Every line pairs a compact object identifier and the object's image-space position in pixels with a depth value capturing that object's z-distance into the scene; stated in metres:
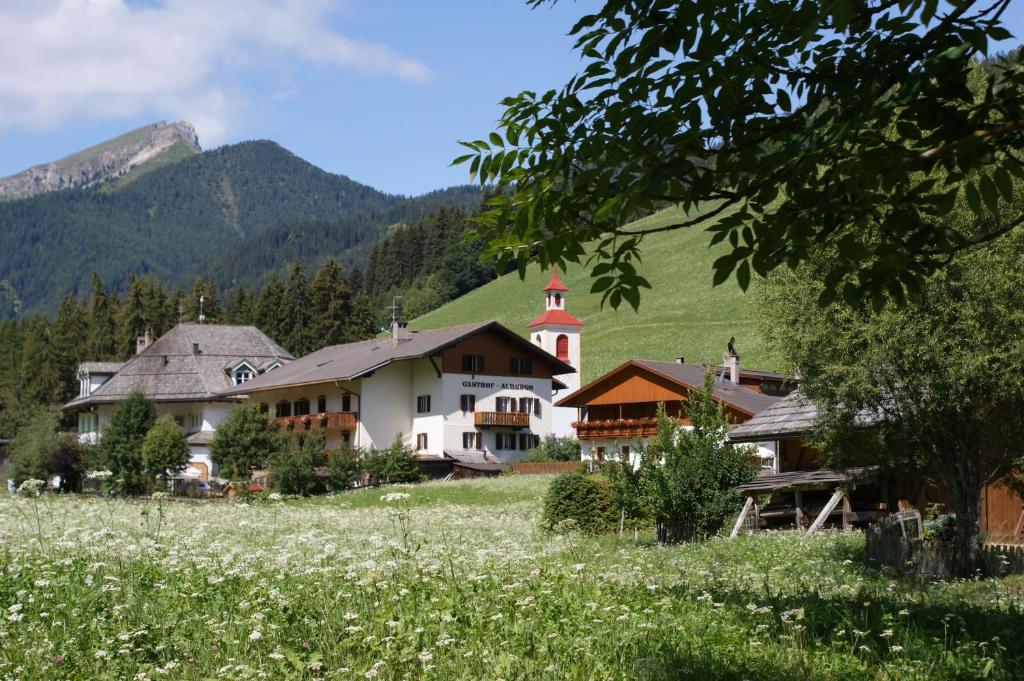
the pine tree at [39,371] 123.38
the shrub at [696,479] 26.75
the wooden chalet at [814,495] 27.38
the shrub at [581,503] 30.69
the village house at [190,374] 84.81
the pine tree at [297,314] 119.81
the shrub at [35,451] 62.75
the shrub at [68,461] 64.56
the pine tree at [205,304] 126.25
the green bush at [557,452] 66.38
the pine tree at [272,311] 123.25
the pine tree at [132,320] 124.19
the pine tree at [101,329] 124.56
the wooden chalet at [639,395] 60.47
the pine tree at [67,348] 124.38
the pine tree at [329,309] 117.19
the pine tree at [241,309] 129.25
